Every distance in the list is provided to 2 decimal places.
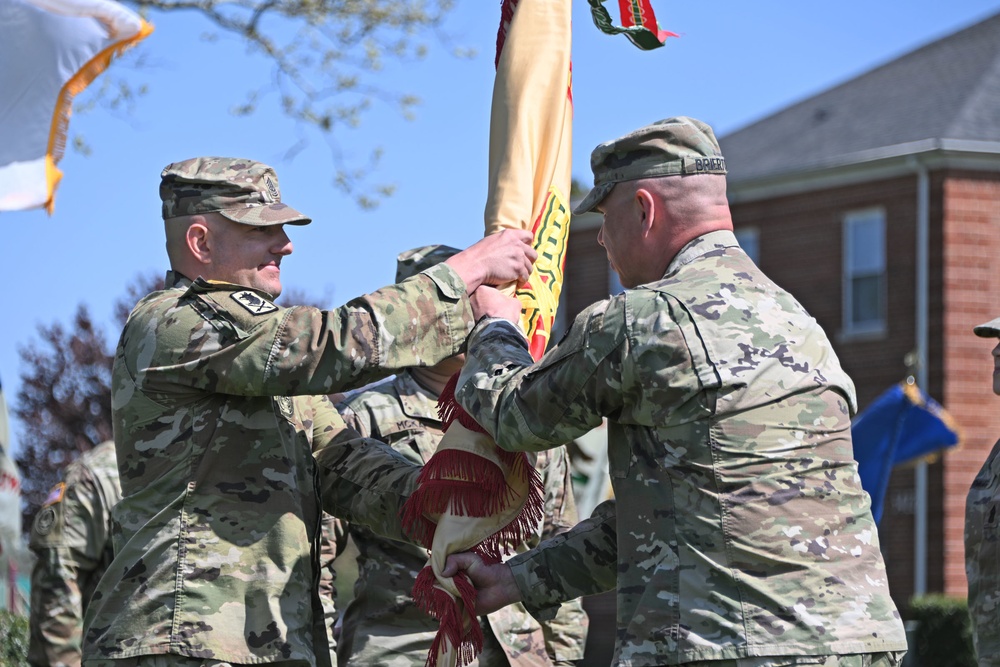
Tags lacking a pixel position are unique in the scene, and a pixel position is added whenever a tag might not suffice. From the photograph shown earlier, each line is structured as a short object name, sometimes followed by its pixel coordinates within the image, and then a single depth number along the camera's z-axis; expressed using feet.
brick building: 151.94
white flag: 54.03
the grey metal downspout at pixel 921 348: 150.00
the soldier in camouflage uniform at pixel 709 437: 23.45
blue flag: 84.79
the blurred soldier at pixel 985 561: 39.55
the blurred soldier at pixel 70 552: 53.88
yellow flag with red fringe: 28.68
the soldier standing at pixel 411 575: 34.91
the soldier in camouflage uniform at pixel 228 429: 27.25
